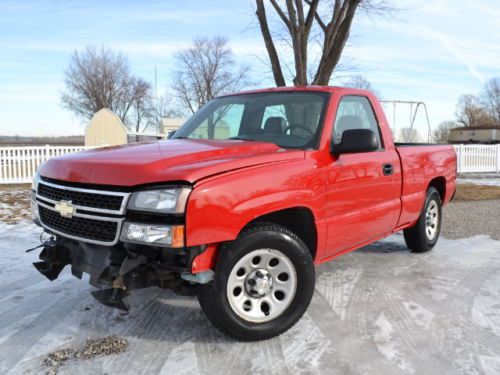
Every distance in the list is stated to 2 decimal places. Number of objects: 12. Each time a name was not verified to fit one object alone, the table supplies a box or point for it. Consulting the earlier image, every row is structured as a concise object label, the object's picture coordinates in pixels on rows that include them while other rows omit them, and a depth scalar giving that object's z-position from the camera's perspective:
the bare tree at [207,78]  40.12
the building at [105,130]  33.22
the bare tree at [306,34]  12.16
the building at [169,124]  37.28
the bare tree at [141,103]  59.91
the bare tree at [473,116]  92.75
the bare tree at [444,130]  90.57
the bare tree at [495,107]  88.41
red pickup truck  2.71
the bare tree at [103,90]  56.72
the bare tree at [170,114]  46.78
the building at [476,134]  71.69
